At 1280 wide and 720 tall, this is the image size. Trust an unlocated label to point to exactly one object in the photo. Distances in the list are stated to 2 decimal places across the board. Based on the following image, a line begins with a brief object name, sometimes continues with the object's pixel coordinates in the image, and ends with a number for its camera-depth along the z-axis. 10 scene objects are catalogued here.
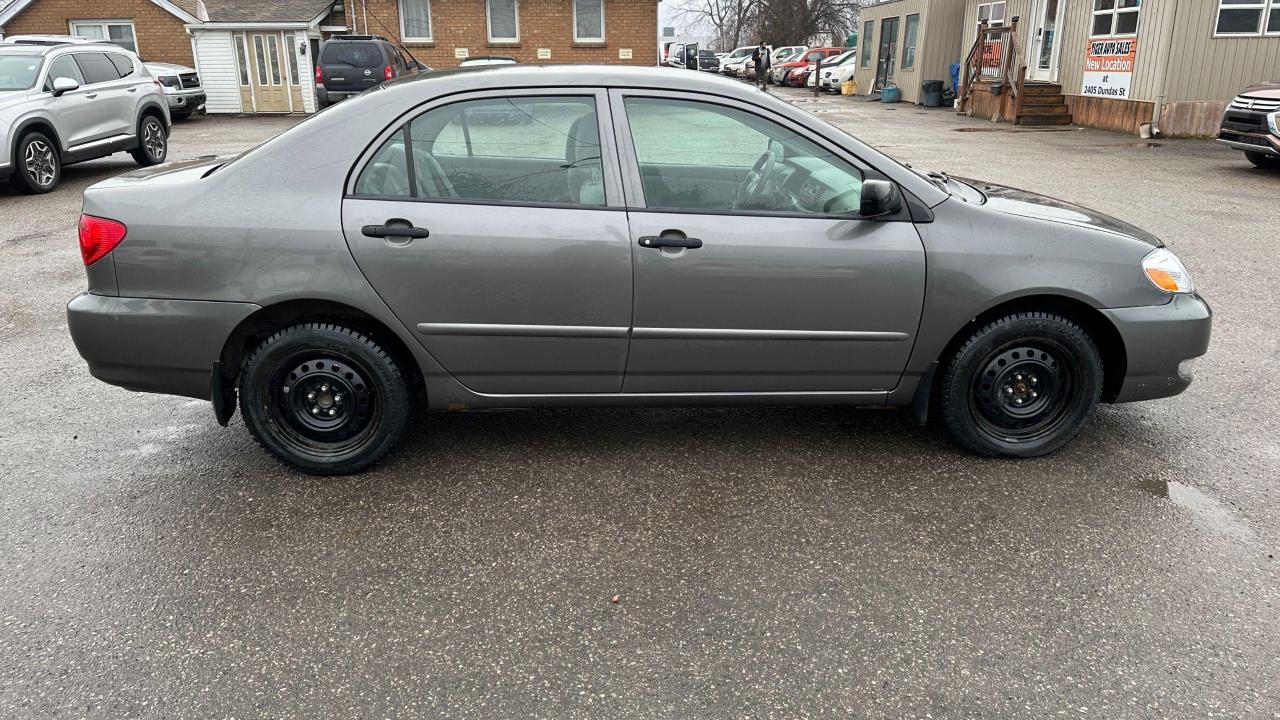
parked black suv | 21.23
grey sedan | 3.58
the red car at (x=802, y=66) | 41.22
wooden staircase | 20.83
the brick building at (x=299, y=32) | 27.11
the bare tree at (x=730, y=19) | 66.94
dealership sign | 18.08
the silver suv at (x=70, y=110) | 11.18
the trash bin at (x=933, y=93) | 27.78
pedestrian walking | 39.81
